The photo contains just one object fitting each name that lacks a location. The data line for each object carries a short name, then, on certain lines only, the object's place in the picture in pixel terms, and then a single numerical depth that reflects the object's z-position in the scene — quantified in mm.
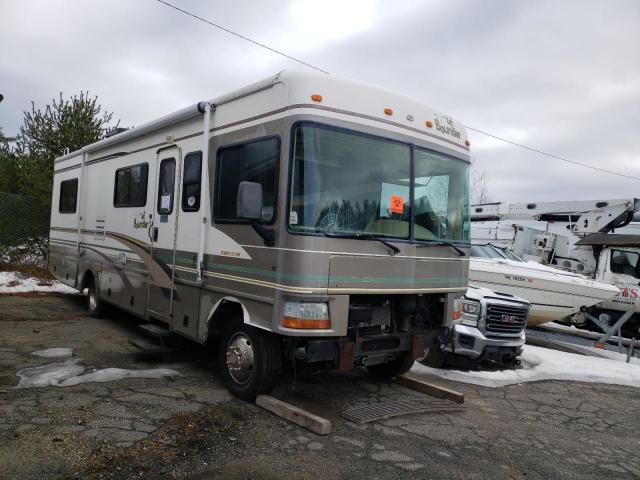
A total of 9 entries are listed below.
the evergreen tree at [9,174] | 13906
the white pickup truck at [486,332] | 6750
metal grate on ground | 4840
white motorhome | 4348
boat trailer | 8773
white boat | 9953
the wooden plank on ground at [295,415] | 4344
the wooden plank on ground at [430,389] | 5558
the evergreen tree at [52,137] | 13133
